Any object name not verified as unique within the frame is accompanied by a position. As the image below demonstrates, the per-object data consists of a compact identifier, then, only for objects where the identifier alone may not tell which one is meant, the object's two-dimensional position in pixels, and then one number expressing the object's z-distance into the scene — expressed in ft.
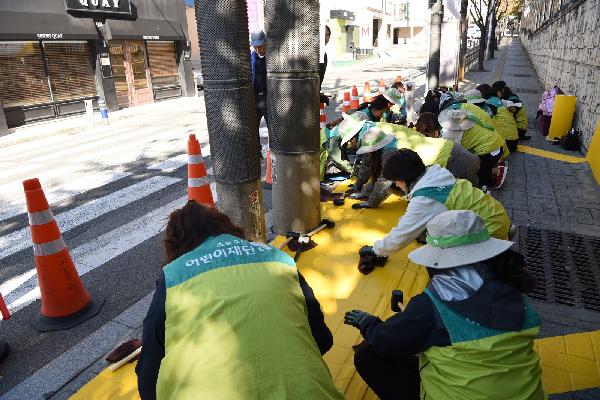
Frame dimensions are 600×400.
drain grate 11.51
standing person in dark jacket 20.53
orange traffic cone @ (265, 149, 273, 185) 20.27
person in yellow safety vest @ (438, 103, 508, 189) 18.02
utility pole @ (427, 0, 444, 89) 37.52
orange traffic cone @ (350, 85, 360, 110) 34.06
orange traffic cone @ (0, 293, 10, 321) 11.16
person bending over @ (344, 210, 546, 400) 5.59
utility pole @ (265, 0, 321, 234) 12.07
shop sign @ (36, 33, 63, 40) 44.75
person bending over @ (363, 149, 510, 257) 10.13
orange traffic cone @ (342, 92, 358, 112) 32.24
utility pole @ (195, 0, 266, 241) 10.55
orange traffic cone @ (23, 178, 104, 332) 10.91
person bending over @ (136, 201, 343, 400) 4.55
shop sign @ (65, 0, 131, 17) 47.81
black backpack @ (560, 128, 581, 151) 26.27
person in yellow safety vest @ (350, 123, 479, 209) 14.64
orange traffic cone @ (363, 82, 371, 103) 38.74
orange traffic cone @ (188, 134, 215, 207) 13.51
